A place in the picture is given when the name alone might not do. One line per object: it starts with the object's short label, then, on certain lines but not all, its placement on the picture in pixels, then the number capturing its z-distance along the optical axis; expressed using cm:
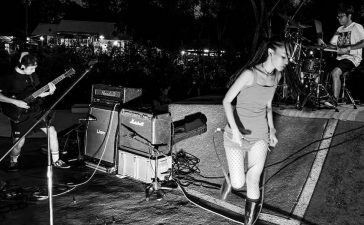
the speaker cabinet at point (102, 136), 586
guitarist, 570
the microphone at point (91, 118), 612
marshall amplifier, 523
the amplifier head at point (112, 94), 584
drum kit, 702
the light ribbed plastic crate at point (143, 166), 528
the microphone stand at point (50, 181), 360
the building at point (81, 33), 2483
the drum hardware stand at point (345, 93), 700
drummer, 691
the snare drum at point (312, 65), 702
